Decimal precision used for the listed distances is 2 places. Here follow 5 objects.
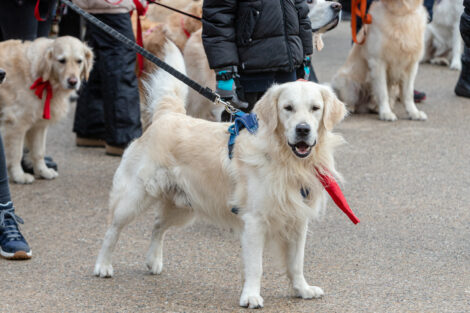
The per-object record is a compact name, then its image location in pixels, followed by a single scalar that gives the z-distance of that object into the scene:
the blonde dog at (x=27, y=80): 11.22
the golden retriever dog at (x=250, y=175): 6.55
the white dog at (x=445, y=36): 20.37
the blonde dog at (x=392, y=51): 15.27
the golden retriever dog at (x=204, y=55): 10.39
